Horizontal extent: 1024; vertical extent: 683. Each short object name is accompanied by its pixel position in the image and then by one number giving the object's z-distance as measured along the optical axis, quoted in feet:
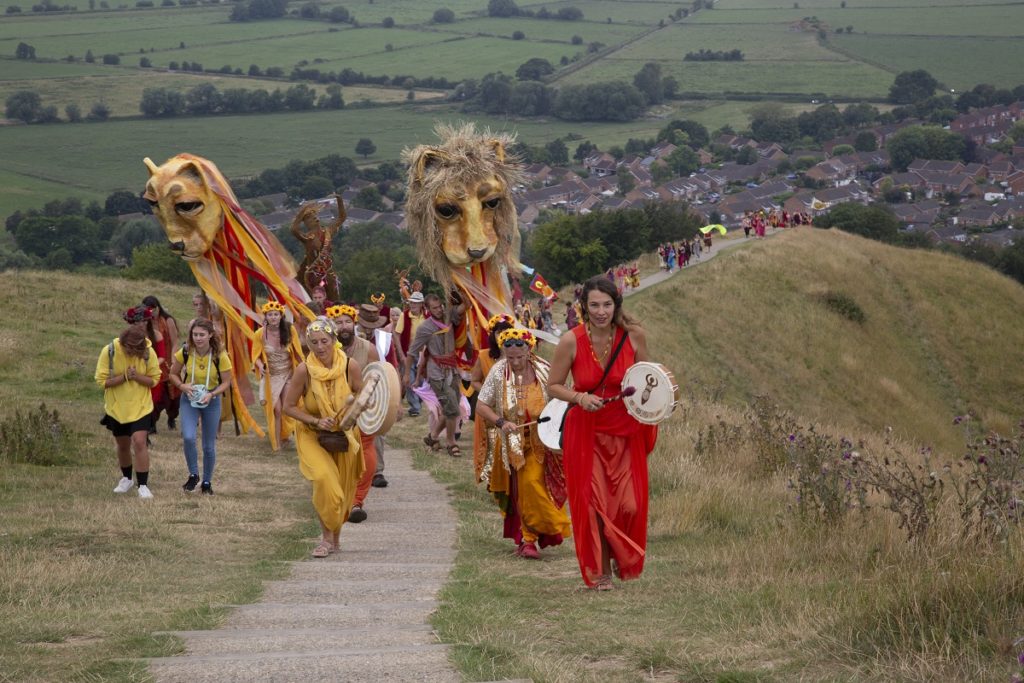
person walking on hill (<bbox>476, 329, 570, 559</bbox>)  35.76
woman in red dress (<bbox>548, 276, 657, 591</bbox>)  30.50
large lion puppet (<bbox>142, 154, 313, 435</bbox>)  59.98
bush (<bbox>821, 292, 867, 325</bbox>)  167.32
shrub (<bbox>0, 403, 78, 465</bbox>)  46.39
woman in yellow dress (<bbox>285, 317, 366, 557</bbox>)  35.22
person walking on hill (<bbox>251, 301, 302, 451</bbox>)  53.36
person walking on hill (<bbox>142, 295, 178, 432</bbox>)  51.78
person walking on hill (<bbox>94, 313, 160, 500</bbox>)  42.34
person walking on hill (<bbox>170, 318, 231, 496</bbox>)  44.27
